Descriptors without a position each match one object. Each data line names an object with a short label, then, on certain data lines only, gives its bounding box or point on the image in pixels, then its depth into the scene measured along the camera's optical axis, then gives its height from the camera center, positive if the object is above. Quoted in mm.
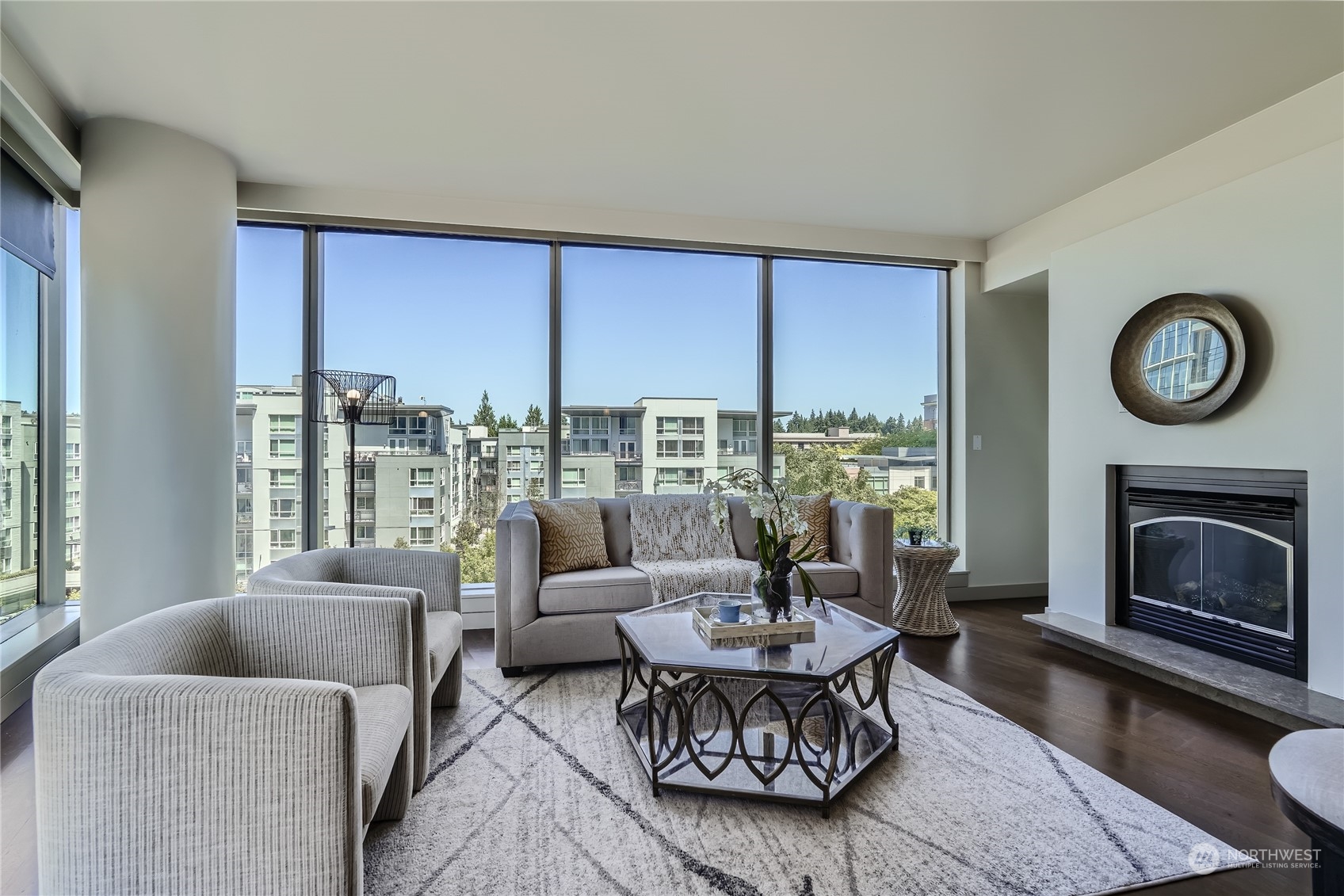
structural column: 2871 +367
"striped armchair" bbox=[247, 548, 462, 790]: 2035 -505
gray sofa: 3141 -757
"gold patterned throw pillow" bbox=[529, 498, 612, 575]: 3457 -475
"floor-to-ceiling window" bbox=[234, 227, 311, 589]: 3799 +315
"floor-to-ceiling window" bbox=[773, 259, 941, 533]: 4684 +513
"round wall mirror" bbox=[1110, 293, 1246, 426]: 2947 +451
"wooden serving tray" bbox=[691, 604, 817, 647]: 2260 -645
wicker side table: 3863 -866
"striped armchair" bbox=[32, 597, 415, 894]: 1166 -614
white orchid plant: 2410 -346
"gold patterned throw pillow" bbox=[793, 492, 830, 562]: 3814 -404
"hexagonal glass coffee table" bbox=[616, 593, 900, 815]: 1951 -958
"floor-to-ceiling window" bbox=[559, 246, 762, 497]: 4324 +569
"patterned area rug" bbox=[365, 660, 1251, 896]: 1648 -1091
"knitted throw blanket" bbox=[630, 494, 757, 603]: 3541 -524
